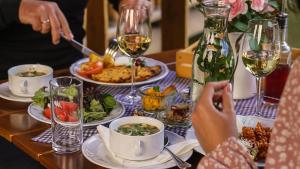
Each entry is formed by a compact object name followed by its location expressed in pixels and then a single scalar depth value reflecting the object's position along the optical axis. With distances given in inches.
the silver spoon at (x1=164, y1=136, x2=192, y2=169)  56.3
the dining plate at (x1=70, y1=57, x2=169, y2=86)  75.5
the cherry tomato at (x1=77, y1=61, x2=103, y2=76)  77.3
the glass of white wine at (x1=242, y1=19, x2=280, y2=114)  64.8
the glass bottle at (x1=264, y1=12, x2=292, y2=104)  72.0
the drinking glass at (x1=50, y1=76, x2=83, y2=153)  60.8
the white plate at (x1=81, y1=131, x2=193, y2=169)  57.0
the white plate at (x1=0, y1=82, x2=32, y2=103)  70.8
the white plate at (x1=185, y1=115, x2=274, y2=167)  62.3
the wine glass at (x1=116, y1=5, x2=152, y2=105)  72.1
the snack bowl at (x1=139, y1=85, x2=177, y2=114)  67.7
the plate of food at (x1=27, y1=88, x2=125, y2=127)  65.4
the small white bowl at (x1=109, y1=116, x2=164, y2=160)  57.0
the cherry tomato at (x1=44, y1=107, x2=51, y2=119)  66.1
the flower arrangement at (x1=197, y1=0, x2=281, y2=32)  68.2
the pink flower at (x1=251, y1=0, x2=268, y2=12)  67.8
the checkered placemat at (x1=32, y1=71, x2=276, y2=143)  63.0
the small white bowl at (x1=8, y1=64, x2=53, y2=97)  71.4
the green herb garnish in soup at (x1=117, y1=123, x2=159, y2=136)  59.0
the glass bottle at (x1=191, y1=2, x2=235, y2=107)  64.4
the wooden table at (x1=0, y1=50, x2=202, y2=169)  58.1
